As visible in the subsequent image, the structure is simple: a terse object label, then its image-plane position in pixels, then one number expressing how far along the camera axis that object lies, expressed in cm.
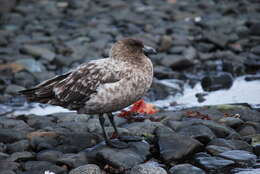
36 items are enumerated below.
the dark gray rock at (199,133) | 1252
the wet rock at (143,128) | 1328
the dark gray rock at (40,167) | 1115
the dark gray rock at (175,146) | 1157
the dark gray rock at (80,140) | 1273
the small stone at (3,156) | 1197
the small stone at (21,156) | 1191
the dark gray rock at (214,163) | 1097
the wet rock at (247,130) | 1317
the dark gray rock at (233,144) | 1195
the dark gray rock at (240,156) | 1116
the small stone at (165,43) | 2457
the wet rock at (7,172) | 1094
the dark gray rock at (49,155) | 1191
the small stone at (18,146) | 1260
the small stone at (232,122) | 1380
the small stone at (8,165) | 1132
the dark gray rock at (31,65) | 2166
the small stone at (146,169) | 1049
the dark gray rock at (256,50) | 2330
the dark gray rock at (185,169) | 1075
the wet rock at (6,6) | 3206
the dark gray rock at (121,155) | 1119
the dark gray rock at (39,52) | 2337
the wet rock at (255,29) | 2630
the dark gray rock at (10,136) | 1327
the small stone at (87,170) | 1063
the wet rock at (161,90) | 1902
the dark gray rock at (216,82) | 1930
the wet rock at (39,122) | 1463
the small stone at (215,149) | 1168
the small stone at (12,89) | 1942
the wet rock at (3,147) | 1268
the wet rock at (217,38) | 2462
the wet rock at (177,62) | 2228
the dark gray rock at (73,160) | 1145
